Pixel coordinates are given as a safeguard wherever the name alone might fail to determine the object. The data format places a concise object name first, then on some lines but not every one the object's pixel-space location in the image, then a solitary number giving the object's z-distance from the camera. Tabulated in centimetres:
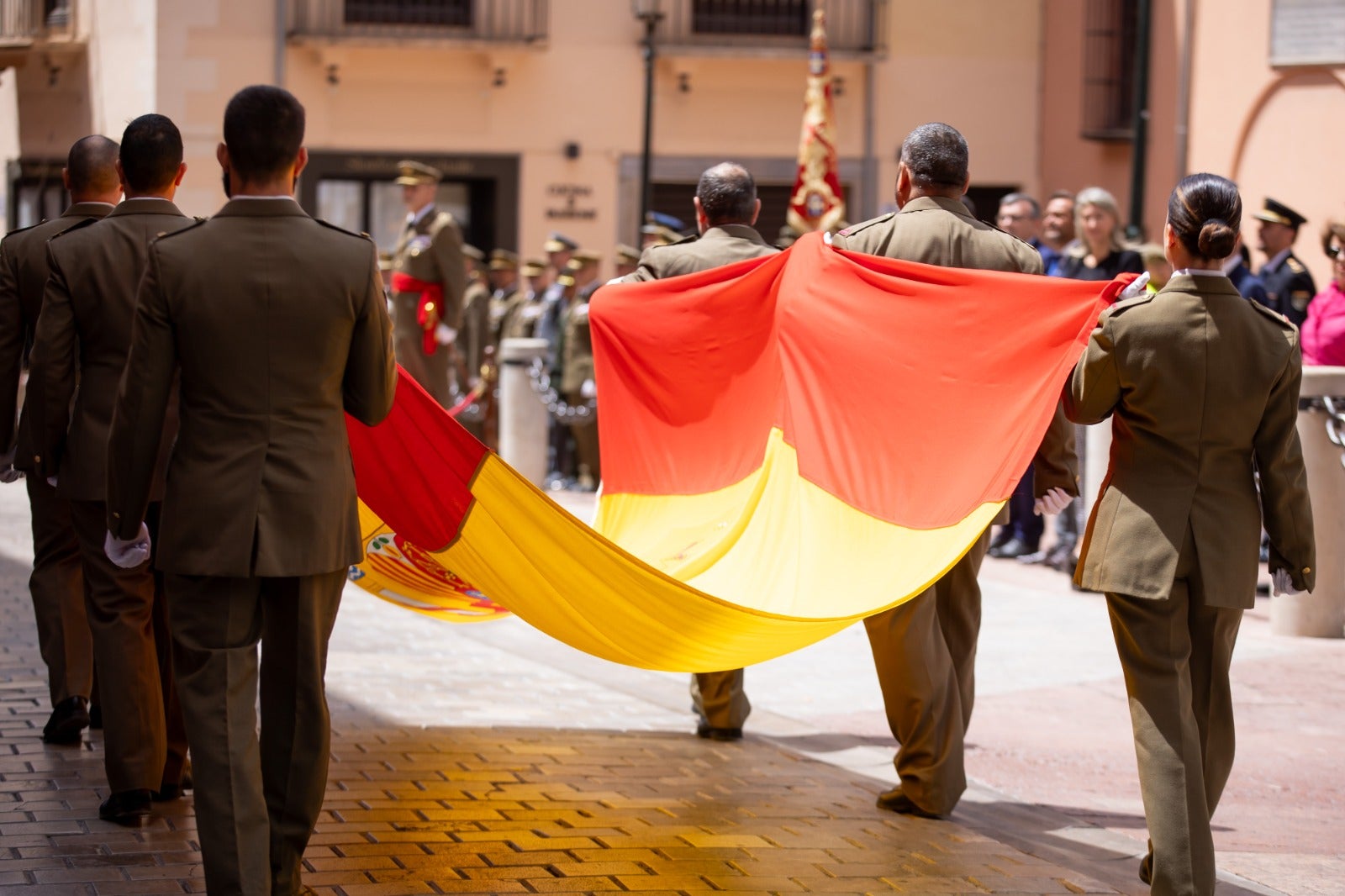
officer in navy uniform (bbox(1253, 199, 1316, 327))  1153
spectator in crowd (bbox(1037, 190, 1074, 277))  1223
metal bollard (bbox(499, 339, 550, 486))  1650
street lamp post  2234
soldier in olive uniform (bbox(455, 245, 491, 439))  1938
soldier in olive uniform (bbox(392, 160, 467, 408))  1523
